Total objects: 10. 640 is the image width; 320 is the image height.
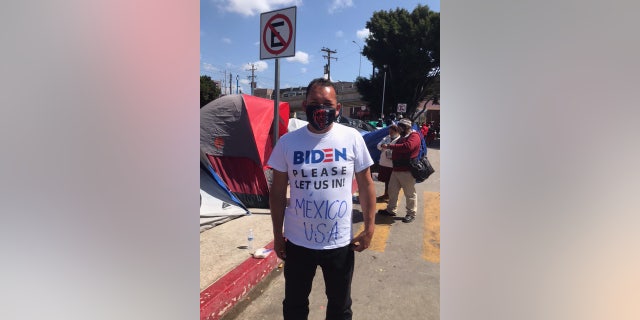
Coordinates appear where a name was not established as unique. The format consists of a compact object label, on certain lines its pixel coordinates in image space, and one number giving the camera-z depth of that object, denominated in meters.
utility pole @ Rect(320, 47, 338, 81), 45.41
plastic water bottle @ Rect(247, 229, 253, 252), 4.02
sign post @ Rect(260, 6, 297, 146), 3.90
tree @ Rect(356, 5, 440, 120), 27.77
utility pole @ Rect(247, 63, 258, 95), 57.73
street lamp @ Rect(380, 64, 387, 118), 29.34
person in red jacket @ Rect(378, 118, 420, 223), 5.40
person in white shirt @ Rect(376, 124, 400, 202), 6.45
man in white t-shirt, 1.96
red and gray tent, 5.80
